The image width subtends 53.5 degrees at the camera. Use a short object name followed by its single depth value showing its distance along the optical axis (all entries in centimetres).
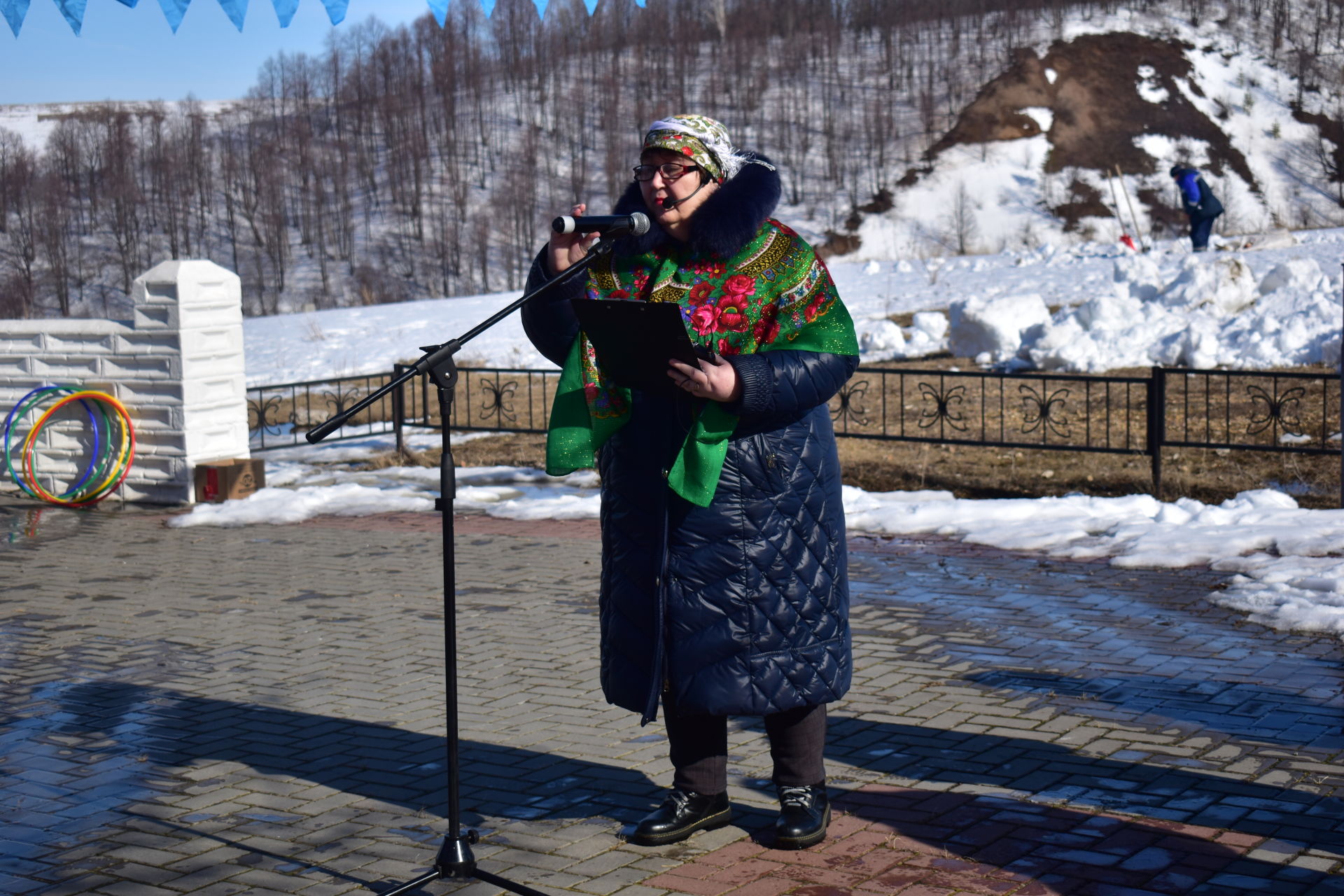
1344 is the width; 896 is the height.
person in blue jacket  2370
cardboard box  1073
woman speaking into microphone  360
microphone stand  330
